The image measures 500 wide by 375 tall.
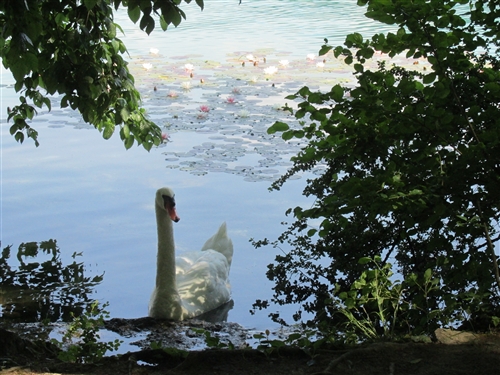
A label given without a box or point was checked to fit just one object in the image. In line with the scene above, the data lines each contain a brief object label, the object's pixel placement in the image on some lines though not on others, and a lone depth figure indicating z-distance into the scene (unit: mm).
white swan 10922
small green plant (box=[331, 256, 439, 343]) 6508
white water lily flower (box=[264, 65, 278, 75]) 25312
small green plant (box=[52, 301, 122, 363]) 6949
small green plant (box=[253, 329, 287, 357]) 6500
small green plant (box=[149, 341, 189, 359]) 6716
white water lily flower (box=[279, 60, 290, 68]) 26219
